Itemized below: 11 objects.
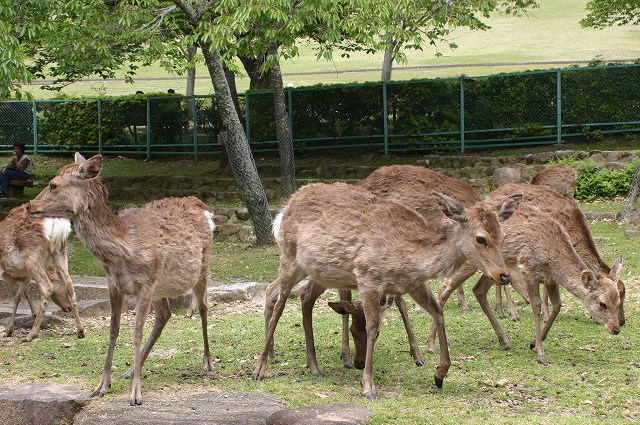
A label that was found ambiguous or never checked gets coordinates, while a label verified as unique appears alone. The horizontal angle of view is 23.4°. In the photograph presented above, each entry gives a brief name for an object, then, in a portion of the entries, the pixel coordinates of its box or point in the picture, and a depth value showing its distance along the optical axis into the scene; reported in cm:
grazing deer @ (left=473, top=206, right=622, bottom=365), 1493
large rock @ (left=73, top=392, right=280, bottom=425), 1102
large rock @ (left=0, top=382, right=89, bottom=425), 1194
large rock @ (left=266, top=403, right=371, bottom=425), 1057
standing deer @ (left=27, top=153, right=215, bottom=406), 1278
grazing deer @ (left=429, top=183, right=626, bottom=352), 1532
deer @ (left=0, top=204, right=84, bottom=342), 1771
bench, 3601
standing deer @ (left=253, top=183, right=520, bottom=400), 1263
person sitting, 3612
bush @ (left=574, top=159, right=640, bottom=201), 3110
